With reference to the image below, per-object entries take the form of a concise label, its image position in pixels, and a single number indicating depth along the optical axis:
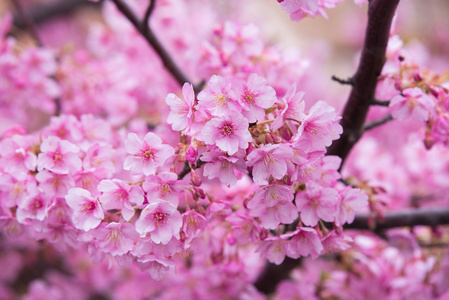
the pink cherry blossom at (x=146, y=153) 1.21
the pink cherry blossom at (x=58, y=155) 1.24
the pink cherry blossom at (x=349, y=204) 1.23
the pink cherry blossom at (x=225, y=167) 1.19
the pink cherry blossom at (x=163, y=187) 1.20
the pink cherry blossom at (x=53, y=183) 1.23
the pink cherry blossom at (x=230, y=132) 1.18
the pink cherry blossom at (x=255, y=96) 1.19
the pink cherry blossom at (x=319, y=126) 1.19
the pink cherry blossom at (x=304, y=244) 1.22
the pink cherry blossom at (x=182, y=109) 1.19
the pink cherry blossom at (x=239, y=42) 1.35
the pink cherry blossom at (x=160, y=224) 1.20
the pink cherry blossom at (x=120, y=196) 1.20
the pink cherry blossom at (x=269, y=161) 1.18
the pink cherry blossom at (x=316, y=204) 1.21
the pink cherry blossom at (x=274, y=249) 1.23
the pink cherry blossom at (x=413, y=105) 1.24
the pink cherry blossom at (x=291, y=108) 1.19
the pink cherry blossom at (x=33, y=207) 1.23
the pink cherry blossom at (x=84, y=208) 1.21
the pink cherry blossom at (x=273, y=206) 1.20
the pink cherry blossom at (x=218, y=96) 1.19
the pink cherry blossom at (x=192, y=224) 1.21
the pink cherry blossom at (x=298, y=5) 1.20
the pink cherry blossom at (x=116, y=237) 1.21
